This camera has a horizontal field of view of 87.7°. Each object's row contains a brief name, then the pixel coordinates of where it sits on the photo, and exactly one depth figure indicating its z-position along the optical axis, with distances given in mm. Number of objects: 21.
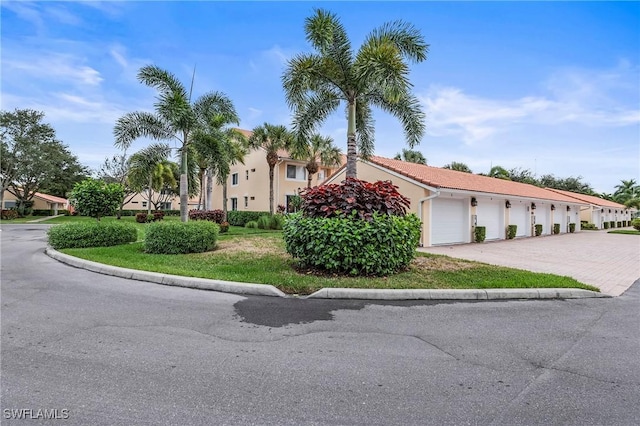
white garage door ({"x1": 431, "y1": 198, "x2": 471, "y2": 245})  15867
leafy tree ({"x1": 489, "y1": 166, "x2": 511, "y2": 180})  44594
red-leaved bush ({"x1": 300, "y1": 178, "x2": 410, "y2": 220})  8102
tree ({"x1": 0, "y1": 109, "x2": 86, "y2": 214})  36906
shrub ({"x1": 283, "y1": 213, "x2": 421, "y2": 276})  7449
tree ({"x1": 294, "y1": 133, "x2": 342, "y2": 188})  27292
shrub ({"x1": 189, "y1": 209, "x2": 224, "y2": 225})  23672
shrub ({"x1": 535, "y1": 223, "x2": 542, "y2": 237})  23438
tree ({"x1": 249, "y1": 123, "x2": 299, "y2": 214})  25312
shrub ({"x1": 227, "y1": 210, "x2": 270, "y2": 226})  26597
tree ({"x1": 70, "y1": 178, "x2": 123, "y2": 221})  13383
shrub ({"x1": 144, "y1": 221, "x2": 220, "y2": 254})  10867
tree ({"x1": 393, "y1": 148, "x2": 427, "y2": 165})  43250
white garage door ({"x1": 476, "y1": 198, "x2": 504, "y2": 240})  18512
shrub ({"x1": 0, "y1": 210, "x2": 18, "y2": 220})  36375
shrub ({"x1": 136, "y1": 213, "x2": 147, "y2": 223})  29420
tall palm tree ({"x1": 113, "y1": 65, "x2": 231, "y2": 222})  11648
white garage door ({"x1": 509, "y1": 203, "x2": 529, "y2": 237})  21312
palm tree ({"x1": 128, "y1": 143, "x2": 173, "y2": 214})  12781
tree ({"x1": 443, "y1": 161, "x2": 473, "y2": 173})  47000
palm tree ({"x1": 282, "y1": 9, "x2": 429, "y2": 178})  10031
